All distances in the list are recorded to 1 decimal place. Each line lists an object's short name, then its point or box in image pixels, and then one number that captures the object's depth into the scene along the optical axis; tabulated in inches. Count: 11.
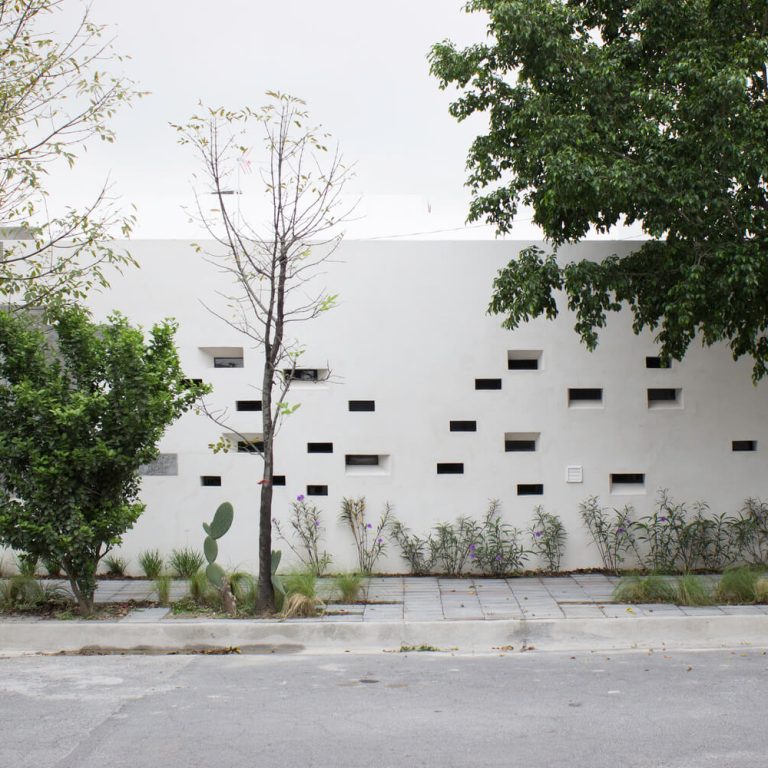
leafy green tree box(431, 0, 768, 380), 370.0
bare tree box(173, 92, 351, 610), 384.5
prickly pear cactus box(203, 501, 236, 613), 382.0
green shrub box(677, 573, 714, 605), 384.8
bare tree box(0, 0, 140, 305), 391.9
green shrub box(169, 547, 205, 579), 456.4
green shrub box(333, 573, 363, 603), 401.1
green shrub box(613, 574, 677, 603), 393.4
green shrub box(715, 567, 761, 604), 387.9
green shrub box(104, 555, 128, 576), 465.4
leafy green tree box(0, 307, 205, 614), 365.4
